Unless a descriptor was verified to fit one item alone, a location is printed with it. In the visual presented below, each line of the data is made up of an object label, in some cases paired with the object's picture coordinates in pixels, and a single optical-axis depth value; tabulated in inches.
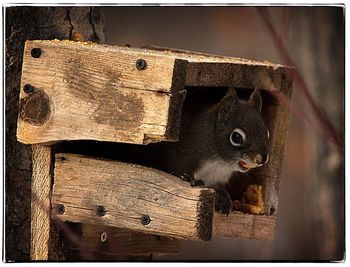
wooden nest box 204.7
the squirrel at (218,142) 234.4
